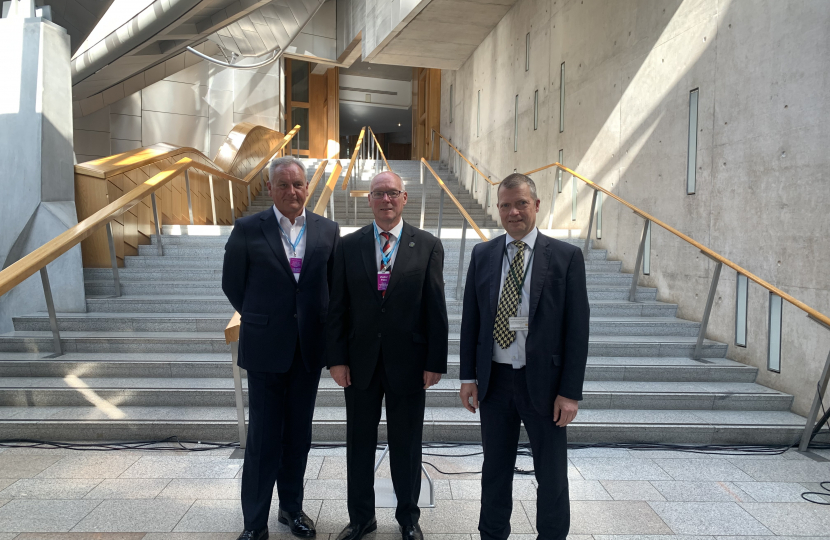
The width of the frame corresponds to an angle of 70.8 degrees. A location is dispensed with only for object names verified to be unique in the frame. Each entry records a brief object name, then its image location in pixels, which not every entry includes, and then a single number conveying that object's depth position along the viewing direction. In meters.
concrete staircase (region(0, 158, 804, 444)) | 3.62
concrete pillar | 4.95
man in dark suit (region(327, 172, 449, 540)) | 2.30
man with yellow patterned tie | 2.06
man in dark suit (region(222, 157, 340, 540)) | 2.37
